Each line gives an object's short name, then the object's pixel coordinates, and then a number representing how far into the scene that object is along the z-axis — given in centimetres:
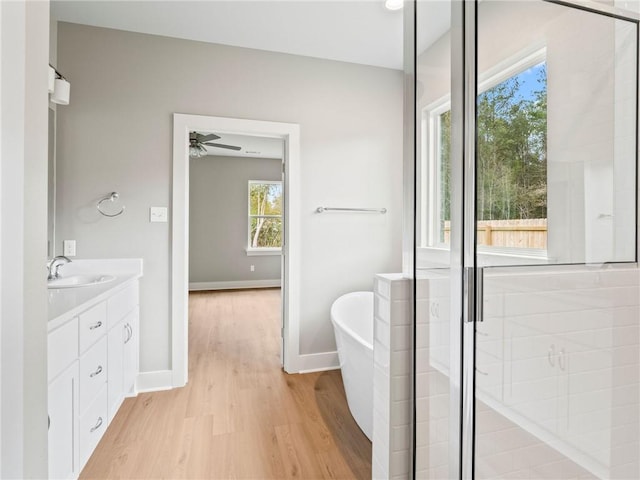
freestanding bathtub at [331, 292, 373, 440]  185
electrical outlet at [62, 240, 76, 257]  236
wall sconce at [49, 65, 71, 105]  205
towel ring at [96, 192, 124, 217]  240
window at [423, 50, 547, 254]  99
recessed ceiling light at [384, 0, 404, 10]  212
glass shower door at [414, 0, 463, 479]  105
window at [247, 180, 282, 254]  664
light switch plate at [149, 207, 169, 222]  250
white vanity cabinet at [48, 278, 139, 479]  129
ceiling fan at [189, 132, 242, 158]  376
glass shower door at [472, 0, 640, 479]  100
